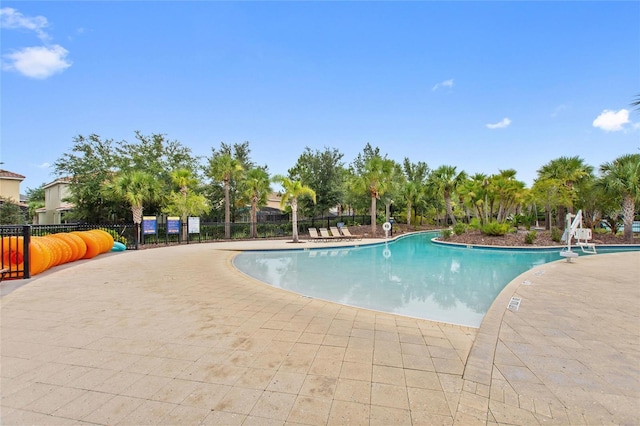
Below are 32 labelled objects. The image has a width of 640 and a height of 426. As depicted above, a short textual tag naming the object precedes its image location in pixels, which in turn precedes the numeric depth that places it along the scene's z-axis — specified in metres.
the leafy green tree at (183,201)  15.75
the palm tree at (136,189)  13.81
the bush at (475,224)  17.67
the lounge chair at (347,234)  17.57
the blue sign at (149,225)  13.34
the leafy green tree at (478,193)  17.61
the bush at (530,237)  13.92
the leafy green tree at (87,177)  16.55
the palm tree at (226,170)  17.73
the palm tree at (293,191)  15.87
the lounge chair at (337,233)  17.23
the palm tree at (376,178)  18.84
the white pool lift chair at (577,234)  8.36
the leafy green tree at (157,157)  18.25
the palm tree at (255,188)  17.80
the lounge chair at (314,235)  17.26
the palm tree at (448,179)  21.51
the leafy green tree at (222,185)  21.56
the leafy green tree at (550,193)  15.87
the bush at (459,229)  17.28
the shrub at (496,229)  15.42
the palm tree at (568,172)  16.12
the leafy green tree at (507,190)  16.14
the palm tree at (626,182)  13.28
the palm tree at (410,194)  24.48
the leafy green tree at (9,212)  18.59
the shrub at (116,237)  11.94
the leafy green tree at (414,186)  24.56
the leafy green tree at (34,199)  33.59
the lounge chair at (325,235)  17.02
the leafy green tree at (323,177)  22.86
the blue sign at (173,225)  14.09
